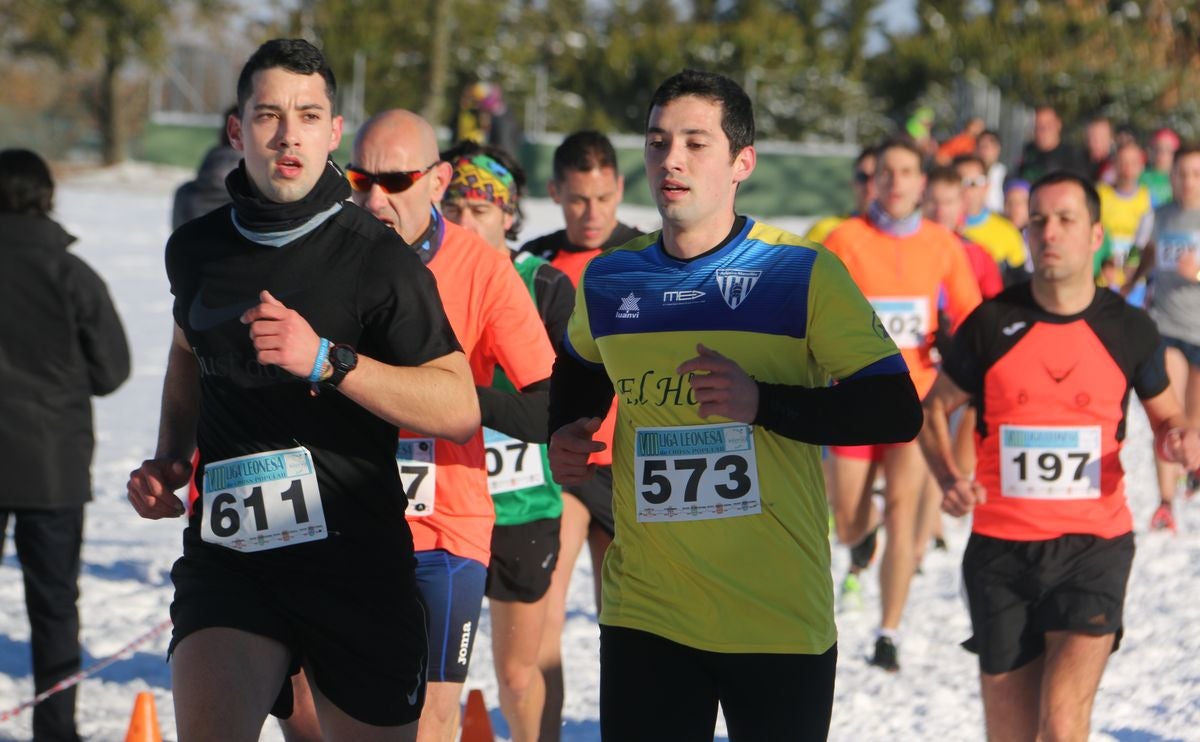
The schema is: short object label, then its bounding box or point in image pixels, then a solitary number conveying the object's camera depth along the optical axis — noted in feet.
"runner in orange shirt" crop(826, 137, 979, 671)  49.54
